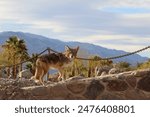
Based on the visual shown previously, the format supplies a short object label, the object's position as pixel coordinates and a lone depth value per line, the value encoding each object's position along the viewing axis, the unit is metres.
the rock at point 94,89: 10.10
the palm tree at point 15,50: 59.91
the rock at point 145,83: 9.92
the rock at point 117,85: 10.02
